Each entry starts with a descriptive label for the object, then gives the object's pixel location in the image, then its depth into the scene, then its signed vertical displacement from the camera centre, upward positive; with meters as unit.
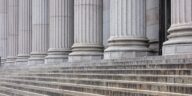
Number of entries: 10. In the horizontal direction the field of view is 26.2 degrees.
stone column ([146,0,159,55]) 21.88 +1.17
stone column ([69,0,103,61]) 22.70 +0.60
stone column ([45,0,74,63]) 26.53 +0.77
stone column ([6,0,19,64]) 37.72 +1.05
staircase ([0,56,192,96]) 10.14 -1.19
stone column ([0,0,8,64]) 41.25 +1.02
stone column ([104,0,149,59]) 17.95 +0.51
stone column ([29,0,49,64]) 30.34 +0.89
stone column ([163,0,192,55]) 13.73 +0.42
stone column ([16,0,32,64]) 34.06 +0.92
